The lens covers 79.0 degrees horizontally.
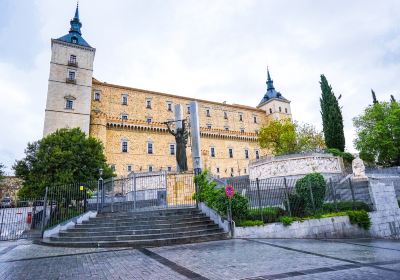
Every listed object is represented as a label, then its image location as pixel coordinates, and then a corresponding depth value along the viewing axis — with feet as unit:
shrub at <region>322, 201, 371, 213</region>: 39.52
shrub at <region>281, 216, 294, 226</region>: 33.78
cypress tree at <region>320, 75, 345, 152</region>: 107.45
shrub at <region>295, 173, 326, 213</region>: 37.93
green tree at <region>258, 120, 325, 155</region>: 119.80
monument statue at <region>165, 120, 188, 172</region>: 59.62
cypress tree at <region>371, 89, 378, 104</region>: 159.96
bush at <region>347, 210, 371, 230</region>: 37.86
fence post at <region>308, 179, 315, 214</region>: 37.24
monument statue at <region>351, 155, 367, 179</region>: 62.95
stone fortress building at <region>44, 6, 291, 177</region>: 121.49
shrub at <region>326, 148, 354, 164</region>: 90.54
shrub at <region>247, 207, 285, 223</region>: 34.63
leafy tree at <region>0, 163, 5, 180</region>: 107.62
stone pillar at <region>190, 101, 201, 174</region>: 54.19
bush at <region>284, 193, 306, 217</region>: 37.55
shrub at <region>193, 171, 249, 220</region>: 33.96
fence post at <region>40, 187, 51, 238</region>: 40.67
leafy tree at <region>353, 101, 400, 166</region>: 115.85
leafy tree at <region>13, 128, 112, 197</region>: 69.31
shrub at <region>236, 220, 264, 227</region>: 32.91
